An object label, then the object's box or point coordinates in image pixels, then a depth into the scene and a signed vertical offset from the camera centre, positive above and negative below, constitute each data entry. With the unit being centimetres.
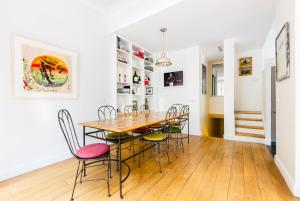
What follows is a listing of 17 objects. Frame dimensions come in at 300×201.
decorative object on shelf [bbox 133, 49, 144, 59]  432 +140
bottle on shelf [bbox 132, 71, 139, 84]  429 +63
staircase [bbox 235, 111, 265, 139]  384 -76
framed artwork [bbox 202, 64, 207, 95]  488 +63
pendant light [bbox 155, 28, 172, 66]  305 +80
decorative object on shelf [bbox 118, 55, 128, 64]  372 +105
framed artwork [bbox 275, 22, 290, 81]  179 +61
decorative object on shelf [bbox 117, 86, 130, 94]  376 +25
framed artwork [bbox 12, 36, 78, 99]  209 +49
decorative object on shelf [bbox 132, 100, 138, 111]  417 -17
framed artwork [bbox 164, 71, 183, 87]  461 +67
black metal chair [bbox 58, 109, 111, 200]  157 -59
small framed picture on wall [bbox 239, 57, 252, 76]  496 +111
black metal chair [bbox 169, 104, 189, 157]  294 -60
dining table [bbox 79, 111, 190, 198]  166 -33
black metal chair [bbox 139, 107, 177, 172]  224 -58
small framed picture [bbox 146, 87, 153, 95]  494 +31
